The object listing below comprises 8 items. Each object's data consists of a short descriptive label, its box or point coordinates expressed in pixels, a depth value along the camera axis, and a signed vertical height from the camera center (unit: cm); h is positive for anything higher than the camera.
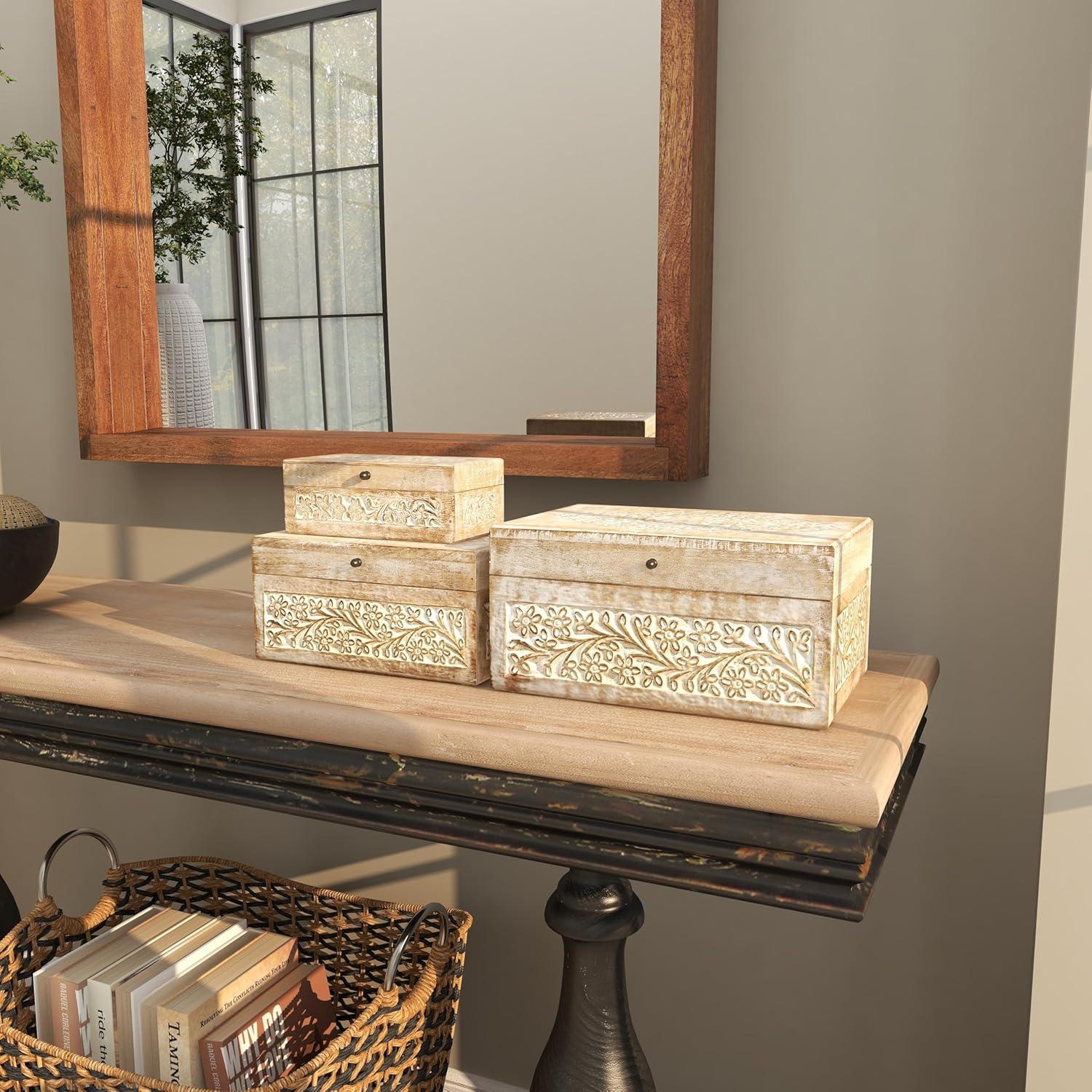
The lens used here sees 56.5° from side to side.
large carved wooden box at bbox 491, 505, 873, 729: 70 -16
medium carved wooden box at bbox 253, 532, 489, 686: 83 -18
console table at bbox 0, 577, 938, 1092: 65 -27
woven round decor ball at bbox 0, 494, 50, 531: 108 -13
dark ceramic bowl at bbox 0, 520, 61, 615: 107 -18
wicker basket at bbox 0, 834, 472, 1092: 86 -58
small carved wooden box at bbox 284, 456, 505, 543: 87 -9
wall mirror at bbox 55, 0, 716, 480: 100 +17
